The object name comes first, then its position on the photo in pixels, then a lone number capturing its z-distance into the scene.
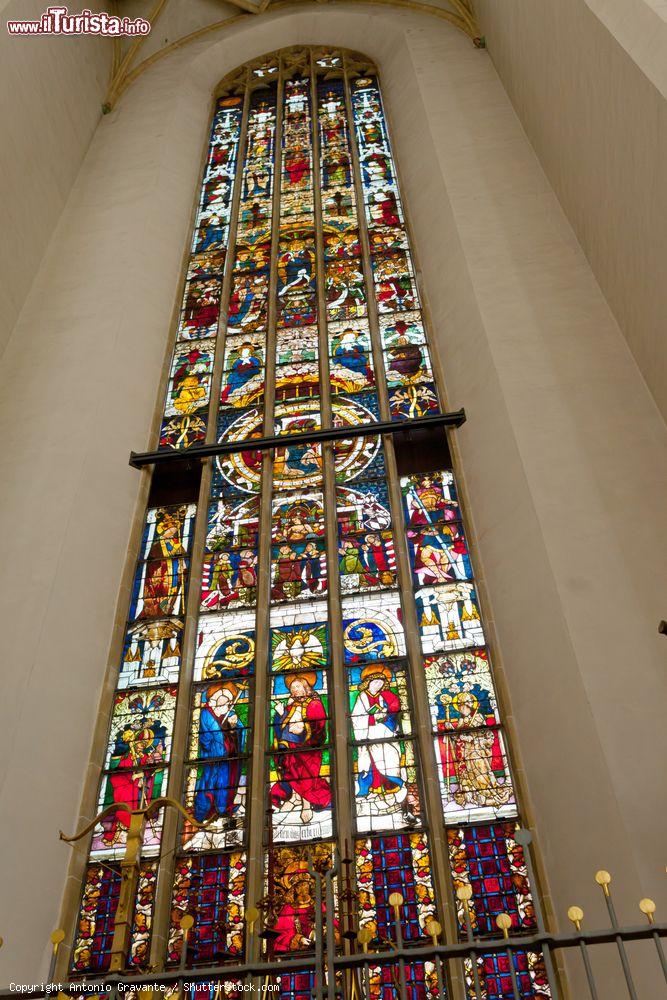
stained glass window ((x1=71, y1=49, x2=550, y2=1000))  5.12
